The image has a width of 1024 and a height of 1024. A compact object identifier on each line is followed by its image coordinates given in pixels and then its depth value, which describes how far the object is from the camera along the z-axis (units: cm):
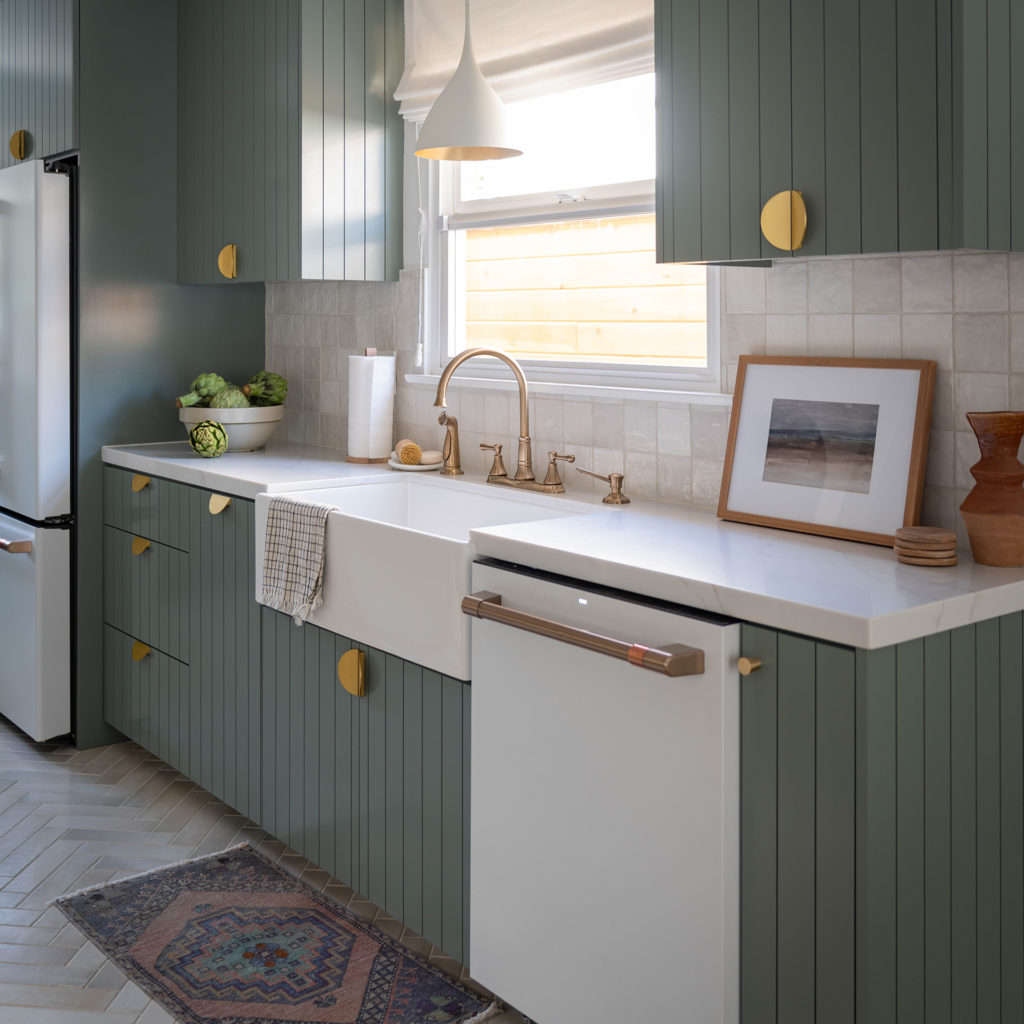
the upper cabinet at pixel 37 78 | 348
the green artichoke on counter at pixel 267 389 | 362
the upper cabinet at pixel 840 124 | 164
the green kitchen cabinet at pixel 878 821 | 151
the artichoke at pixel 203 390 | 351
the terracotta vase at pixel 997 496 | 178
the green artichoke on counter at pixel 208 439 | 332
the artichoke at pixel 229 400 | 349
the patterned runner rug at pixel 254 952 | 224
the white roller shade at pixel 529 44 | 255
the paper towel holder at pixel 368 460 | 328
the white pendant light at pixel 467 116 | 245
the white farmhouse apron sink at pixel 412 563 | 215
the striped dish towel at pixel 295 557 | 253
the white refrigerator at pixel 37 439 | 346
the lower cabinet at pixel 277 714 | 226
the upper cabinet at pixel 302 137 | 313
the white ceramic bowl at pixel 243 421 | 348
